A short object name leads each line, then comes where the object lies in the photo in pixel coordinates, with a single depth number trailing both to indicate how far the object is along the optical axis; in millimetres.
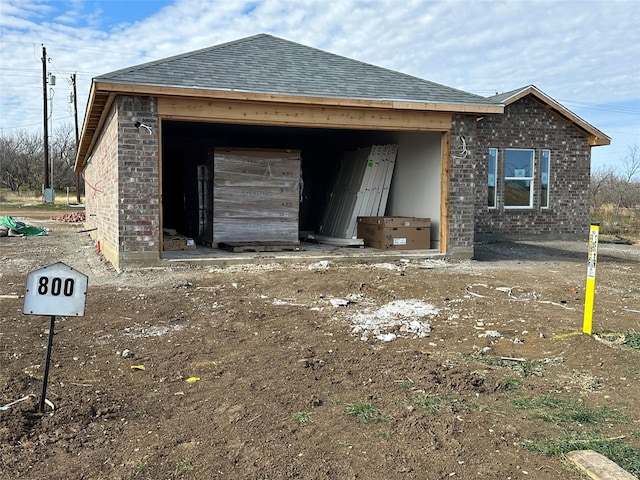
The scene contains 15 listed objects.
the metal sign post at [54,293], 4301
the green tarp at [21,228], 20188
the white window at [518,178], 18219
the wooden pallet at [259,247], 12841
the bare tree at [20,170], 53000
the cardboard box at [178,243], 12859
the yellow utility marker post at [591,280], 6242
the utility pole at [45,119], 40969
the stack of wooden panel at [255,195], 13602
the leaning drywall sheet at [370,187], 15281
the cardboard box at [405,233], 13484
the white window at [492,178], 17969
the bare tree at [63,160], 53781
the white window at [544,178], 18578
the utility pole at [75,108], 42466
